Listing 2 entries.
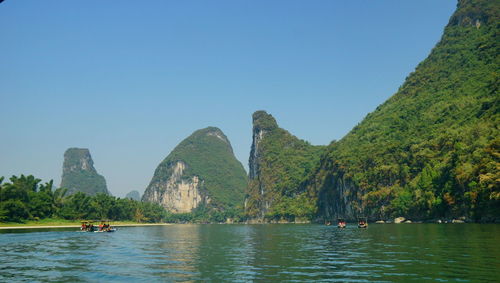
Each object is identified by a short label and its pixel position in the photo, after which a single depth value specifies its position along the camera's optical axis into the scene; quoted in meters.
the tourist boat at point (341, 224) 99.26
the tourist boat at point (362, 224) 93.06
